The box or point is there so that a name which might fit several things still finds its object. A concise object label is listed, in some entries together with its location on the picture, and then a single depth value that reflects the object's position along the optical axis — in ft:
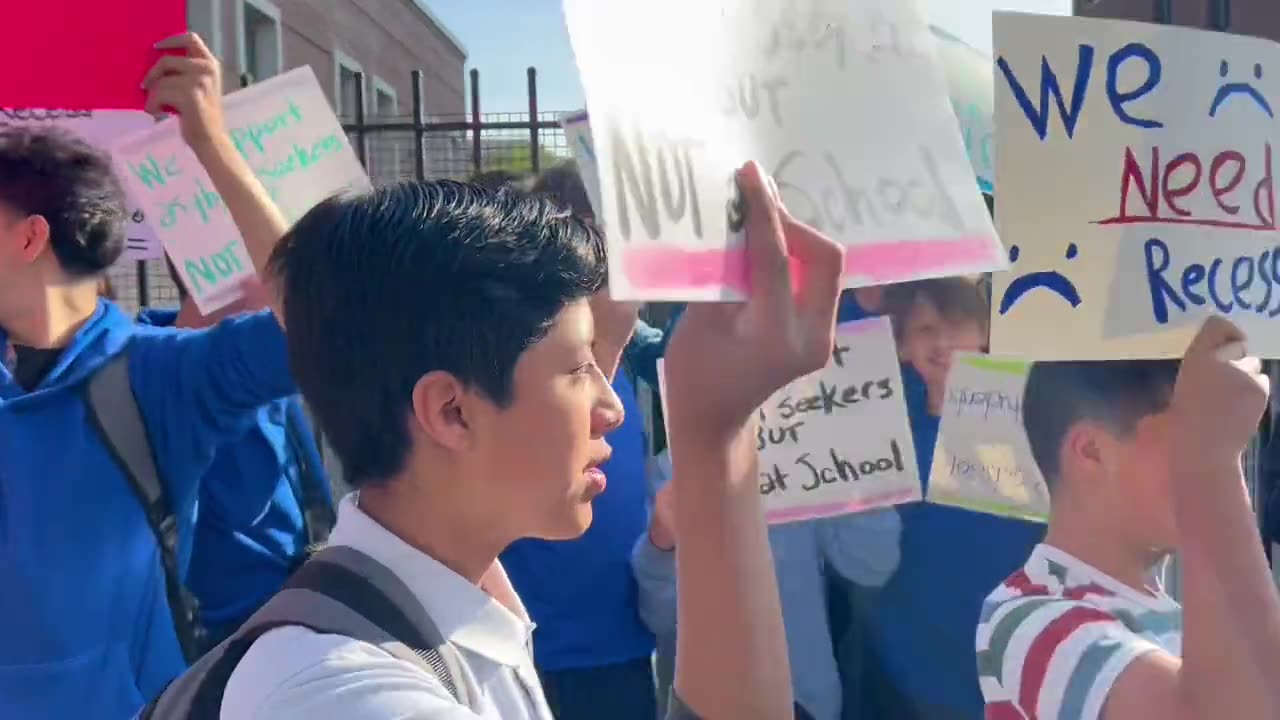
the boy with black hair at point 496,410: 3.46
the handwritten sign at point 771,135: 2.86
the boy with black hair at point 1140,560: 4.14
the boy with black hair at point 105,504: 6.16
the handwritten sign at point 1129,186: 4.29
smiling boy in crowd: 7.74
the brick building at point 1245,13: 29.71
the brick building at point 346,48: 40.52
